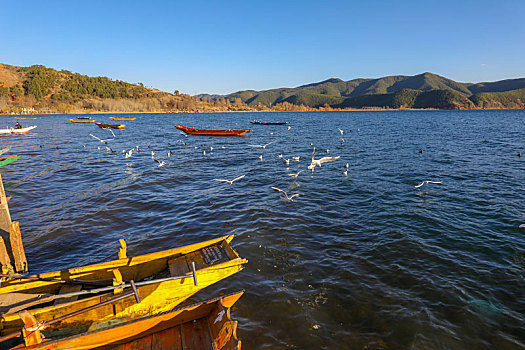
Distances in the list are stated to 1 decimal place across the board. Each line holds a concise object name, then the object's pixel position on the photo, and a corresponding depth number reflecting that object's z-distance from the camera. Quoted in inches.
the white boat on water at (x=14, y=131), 2262.4
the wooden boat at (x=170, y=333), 204.7
